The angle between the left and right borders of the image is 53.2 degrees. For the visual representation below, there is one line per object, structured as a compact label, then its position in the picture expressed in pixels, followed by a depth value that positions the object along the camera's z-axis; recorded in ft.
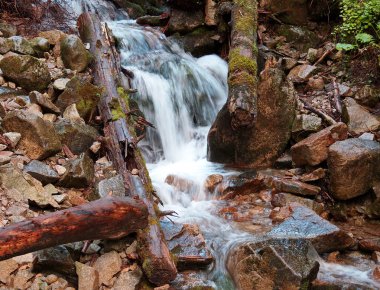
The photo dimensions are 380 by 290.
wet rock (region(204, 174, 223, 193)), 16.84
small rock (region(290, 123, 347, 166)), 16.66
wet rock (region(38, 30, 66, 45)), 19.01
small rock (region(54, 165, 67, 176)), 12.59
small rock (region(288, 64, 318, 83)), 22.67
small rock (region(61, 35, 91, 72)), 17.71
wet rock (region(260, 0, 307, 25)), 27.32
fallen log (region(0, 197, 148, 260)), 7.73
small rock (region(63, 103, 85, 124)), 15.14
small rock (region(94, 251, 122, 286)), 9.79
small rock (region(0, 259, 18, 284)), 8.98
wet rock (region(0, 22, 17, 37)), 18.88
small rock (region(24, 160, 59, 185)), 11.80
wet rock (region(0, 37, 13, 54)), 16.66
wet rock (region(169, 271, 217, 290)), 10.43
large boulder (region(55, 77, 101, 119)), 15.64
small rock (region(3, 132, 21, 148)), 12.42
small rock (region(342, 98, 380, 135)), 17.92
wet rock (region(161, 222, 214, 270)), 11.22
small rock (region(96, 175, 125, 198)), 12.06
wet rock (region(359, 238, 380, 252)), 12.71
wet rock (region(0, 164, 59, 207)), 10.96
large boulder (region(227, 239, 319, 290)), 10.46
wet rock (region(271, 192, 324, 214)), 15.42
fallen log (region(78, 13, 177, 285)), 10.04
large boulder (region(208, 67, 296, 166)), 18.83
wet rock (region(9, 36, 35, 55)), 16.99
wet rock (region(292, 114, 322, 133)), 18.56
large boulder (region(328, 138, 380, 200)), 15.38
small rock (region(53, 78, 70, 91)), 15.87
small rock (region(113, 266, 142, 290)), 9.70
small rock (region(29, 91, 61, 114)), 14.71
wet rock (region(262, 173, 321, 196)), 15.93
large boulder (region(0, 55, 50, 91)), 15.70
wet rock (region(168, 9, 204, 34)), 29.66
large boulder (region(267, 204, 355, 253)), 12.39
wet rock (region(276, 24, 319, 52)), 26.32
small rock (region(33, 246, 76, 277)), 9.35
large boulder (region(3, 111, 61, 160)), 12.65
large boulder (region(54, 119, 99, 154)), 13.94
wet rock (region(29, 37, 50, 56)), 17.95
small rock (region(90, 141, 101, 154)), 14.35
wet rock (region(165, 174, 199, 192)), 17.06
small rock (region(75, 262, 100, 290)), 9.32
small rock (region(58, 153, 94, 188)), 12.39
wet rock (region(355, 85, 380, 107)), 19.61
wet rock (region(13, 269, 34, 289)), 8.98
